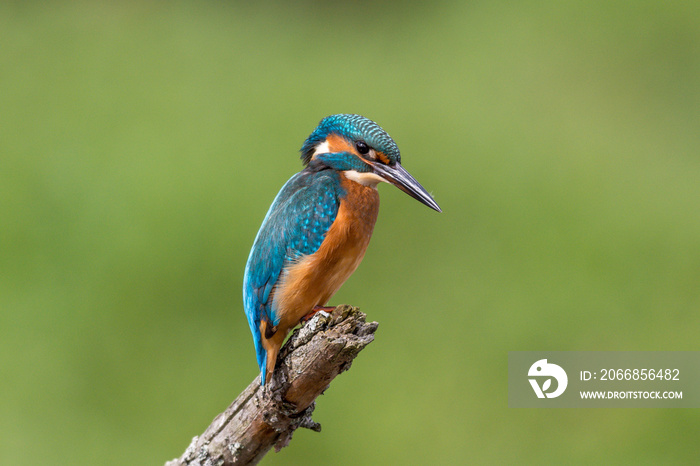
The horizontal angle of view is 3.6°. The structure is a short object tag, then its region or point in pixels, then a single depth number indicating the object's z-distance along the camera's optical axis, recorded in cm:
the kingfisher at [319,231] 473
